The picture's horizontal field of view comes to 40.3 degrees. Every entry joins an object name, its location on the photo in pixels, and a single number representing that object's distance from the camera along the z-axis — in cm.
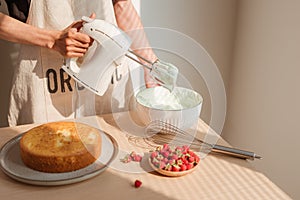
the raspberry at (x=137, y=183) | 84
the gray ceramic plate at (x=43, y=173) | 84
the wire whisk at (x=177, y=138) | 96
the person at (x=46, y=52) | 107
